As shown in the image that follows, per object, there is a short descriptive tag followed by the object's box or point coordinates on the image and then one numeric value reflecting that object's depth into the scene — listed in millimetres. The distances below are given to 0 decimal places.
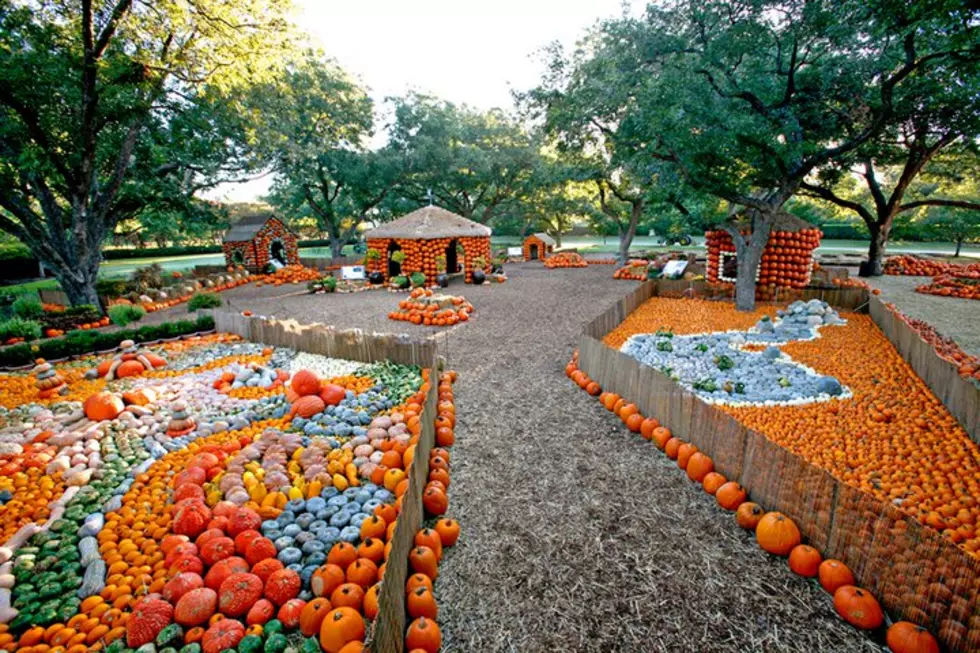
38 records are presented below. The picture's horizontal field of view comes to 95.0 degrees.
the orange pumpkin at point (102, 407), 6496
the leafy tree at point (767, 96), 10844
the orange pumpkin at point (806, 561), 3840
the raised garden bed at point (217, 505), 3352
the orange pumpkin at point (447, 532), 4312
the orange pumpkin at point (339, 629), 3156
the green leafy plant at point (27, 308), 15016
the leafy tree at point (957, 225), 26859
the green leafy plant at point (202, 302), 15953
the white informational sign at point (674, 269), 20078
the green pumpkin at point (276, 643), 3172
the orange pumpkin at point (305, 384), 7176
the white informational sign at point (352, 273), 22562
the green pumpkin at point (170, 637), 3166
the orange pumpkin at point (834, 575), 3637
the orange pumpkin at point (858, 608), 3326
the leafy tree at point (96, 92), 12023
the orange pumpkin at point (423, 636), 3172
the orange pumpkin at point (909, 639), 3029
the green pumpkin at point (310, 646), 3146
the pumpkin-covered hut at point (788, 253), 15398
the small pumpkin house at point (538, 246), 34281
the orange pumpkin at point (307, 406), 6754
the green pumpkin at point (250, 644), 3152
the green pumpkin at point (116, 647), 3105
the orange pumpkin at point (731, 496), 4719
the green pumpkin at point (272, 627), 3314
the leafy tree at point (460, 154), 29984
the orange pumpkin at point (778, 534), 4062
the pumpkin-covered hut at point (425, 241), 21328
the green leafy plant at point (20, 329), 11922
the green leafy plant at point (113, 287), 19191
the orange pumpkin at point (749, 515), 4391
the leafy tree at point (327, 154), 22781
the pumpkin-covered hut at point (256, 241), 26594
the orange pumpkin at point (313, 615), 3324
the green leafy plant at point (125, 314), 13891
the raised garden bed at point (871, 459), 3223
